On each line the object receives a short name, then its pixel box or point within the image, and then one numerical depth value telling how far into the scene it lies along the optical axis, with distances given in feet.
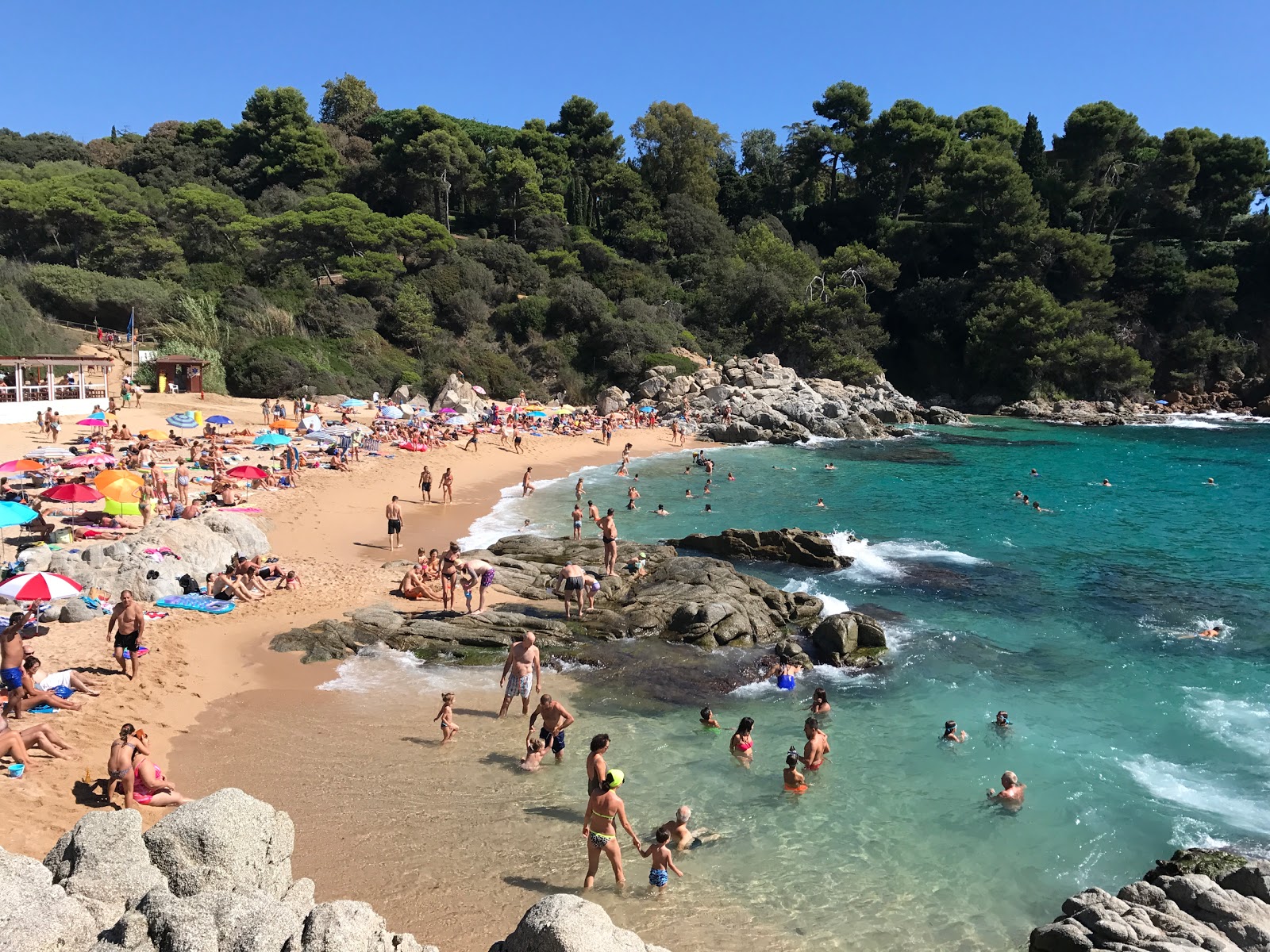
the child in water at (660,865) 25.29
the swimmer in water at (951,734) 36.63
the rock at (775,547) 64.44
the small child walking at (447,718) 33.81
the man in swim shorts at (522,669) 36.32
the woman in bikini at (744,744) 33.96
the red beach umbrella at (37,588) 37.19
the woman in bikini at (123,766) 26.35
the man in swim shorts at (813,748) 33.40
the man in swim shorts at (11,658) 31.42
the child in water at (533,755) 31.94
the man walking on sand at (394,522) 61.46
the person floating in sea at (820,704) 38.14
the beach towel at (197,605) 44.60
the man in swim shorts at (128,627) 35.35
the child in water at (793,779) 32.04
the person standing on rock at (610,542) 55.01
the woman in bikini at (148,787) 26.81
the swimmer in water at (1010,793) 31.89
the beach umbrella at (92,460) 72.74
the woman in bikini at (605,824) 24.70
